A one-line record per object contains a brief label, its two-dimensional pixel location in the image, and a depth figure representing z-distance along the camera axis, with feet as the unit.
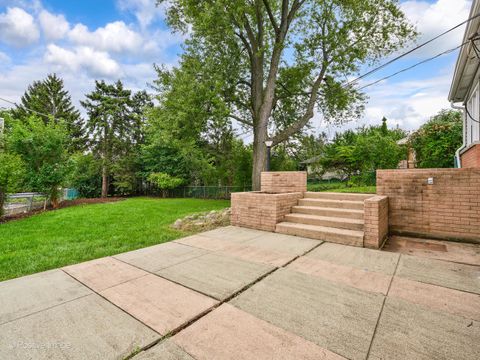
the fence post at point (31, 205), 33.73
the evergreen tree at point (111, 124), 64.28
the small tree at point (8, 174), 26.06
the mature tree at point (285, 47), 32.94
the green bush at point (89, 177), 63.21
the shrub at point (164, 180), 57.15
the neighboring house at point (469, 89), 14.19
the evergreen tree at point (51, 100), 98.37
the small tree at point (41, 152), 33.12
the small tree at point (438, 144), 31.37
